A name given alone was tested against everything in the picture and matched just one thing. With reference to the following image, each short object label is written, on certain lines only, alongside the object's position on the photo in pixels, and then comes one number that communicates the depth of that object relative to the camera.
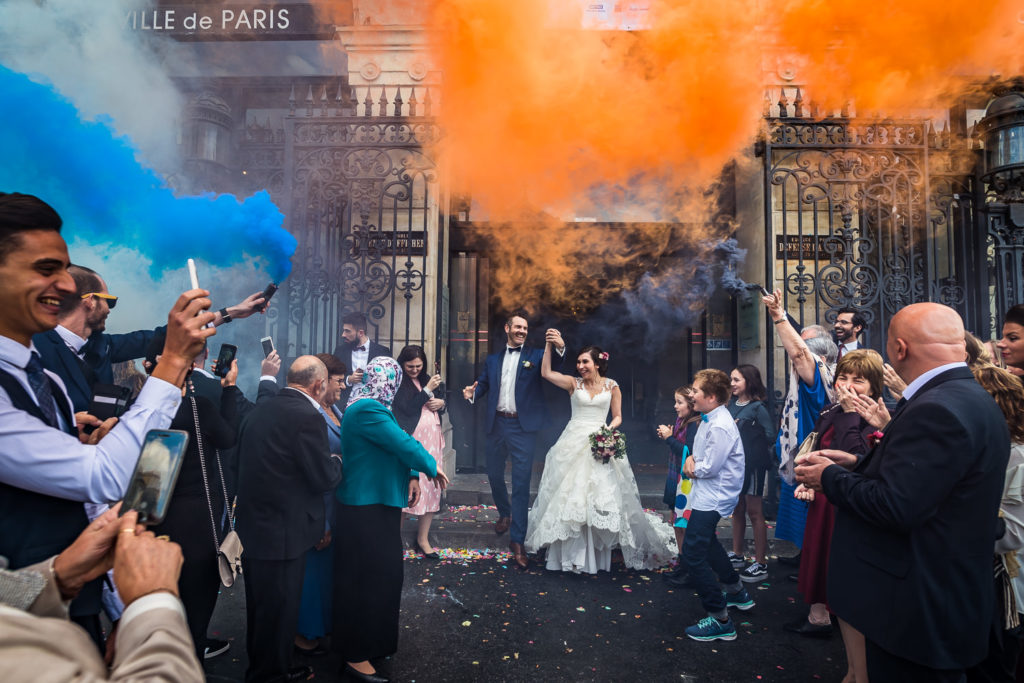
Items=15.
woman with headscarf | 3.53
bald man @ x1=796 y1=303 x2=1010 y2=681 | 2.16
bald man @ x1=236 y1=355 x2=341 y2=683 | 3.27
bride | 5.24
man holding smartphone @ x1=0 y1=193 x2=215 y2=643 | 1.46
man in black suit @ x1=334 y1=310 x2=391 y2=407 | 6.82
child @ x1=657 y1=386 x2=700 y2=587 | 5.29
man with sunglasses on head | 2.42
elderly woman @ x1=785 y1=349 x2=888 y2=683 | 3.74
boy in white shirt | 4.07
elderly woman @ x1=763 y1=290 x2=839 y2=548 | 4.75
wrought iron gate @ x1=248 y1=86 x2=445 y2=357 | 7.20
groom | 6.00
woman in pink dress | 5.98
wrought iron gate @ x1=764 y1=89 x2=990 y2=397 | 6.90
